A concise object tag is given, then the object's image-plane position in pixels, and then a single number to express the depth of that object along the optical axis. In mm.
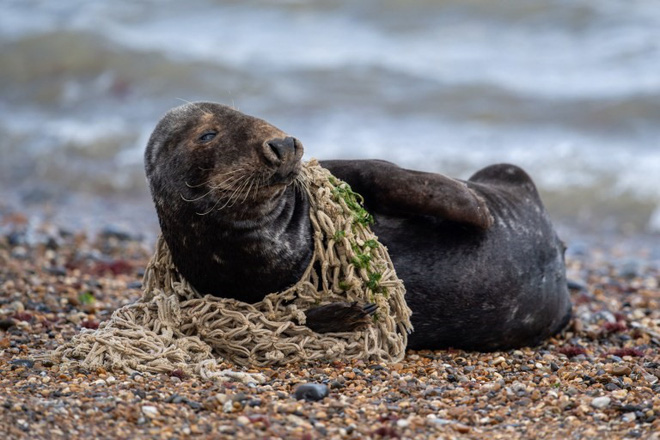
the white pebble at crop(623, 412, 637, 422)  9461
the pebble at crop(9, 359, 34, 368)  11023
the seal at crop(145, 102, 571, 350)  10922
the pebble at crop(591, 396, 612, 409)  9797
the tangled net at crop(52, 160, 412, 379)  11055
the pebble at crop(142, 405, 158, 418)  9148
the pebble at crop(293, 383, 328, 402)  9906
